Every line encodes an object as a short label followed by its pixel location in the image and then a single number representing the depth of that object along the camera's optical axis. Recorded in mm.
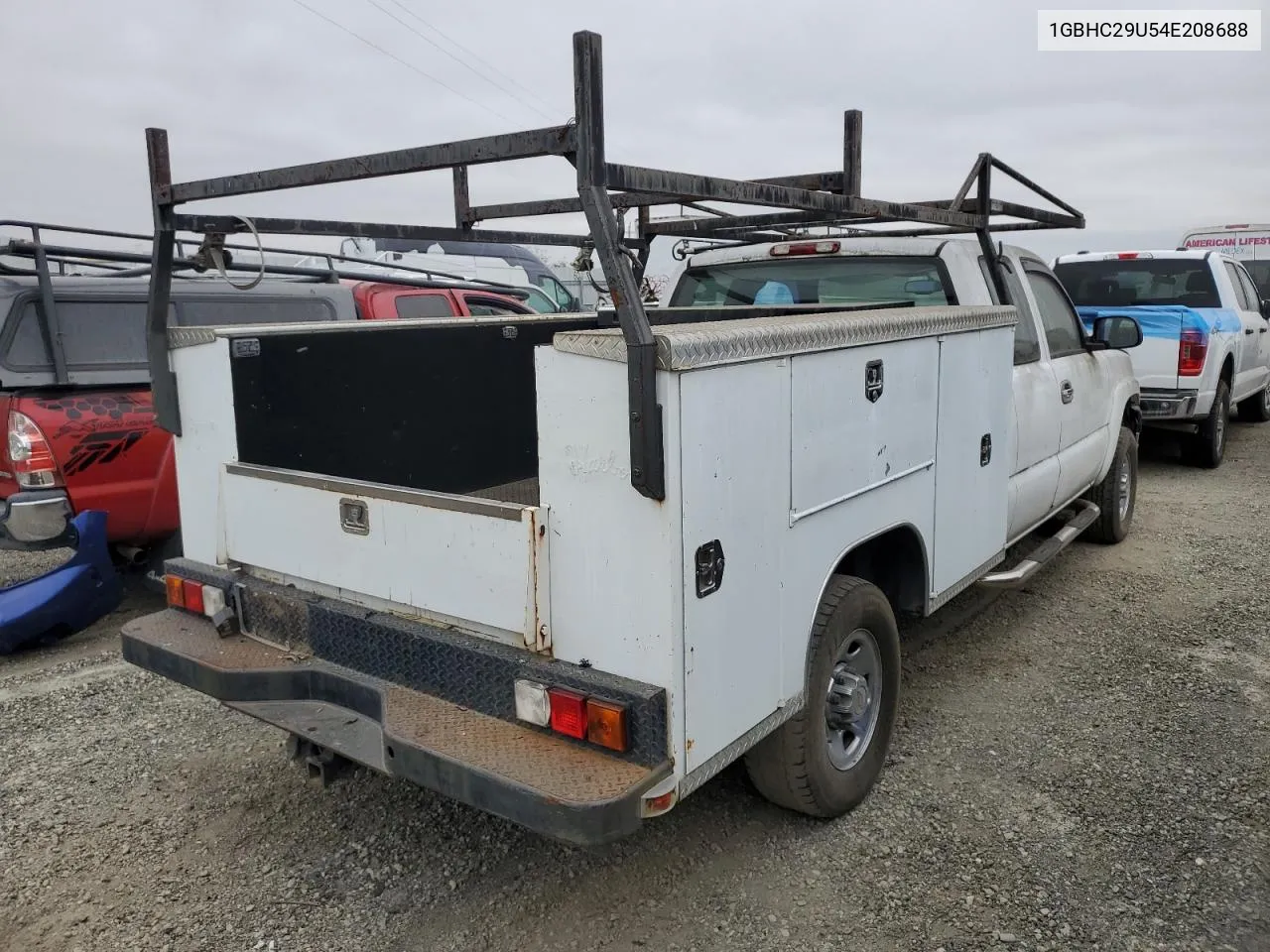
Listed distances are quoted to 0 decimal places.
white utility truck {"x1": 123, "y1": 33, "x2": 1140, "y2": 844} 2348
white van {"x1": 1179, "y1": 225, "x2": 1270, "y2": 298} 16406
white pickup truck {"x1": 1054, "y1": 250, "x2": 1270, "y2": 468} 8914
